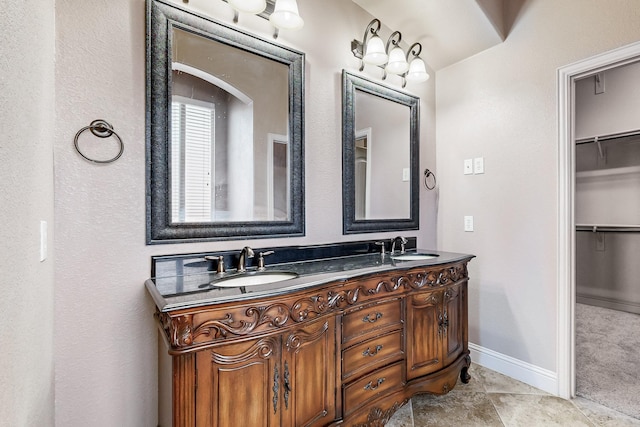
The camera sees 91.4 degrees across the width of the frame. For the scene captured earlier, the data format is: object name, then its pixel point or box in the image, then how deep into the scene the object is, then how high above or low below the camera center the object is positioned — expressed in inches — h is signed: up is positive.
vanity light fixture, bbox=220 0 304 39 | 63.1 +40.3
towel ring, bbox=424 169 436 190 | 102.2 +11.5
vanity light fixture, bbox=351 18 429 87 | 79.5 +42.3
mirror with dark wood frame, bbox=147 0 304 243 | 55.2 +16.4
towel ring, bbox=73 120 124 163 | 49.1 +13.3
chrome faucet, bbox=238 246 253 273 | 60.0 -8.2
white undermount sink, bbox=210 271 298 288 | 57.5 -12.2
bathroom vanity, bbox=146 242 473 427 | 41.2 -21.0
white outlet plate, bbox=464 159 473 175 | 96.0 +14.4
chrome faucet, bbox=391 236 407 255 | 88.0 -8.4
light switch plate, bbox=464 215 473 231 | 96.6 -3.1
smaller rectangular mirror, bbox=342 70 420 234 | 81.9 +16.2
